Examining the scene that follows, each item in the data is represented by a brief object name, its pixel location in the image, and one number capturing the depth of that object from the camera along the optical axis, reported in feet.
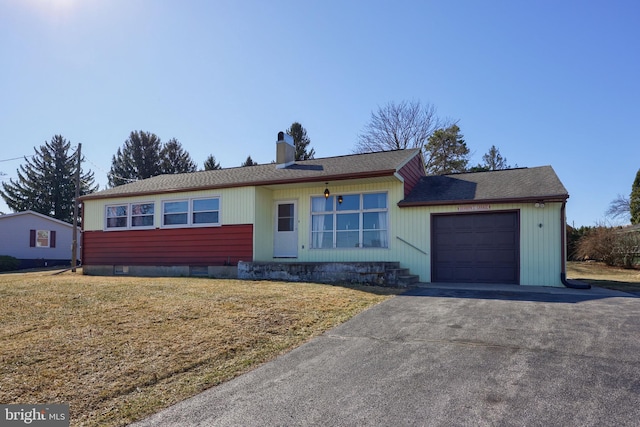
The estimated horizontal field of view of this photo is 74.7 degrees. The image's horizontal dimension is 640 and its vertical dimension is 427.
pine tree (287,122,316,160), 124.83
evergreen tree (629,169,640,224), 96.84
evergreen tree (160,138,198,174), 141.08
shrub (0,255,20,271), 74.28
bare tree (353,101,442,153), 102.73
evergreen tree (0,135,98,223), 129.08
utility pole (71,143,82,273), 60.01
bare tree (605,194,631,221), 116.78
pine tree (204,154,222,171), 138.31
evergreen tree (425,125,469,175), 98.58
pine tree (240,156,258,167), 128.06
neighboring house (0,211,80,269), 81.30
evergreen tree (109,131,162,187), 137.69
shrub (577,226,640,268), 66.85
